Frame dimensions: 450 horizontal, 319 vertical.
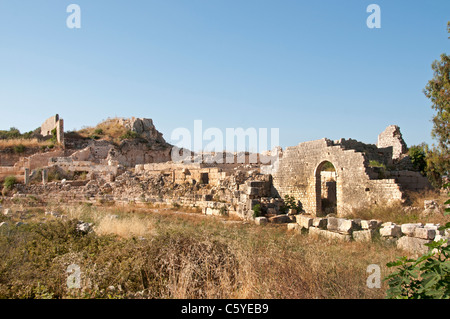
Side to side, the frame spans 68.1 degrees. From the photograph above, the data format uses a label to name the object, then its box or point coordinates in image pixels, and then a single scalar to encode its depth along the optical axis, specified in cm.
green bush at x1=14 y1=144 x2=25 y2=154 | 3244
